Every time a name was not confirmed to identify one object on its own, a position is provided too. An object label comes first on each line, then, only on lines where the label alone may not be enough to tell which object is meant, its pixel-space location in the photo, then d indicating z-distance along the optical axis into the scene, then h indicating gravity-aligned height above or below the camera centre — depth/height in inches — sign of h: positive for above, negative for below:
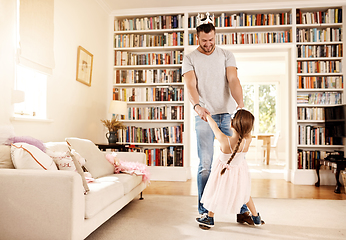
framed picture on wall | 149.4 +31.5
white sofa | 62.2 -16.8
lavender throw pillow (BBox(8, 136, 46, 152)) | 80.9 -4.2
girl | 83.7 -14.2
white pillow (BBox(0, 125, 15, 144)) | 78.9 -2.1
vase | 163.6 -6.8
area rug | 83.2 -30.8
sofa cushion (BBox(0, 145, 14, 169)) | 72.4 -7.9
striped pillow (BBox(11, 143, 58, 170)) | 71.1 -7.9
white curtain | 105.0 +34.2
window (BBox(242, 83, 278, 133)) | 354.6 +25.5
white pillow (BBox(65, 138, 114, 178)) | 105.9 -12.0
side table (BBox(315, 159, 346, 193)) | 149.3 -20.2
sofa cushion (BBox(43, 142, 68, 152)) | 98.7 -7.1
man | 91.4 +11.2
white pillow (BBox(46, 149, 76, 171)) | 84.3 -9.9
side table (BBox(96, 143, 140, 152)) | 155.3 -10.8
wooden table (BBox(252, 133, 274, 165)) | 284.2 -12.3
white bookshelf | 178.7 +50.3
